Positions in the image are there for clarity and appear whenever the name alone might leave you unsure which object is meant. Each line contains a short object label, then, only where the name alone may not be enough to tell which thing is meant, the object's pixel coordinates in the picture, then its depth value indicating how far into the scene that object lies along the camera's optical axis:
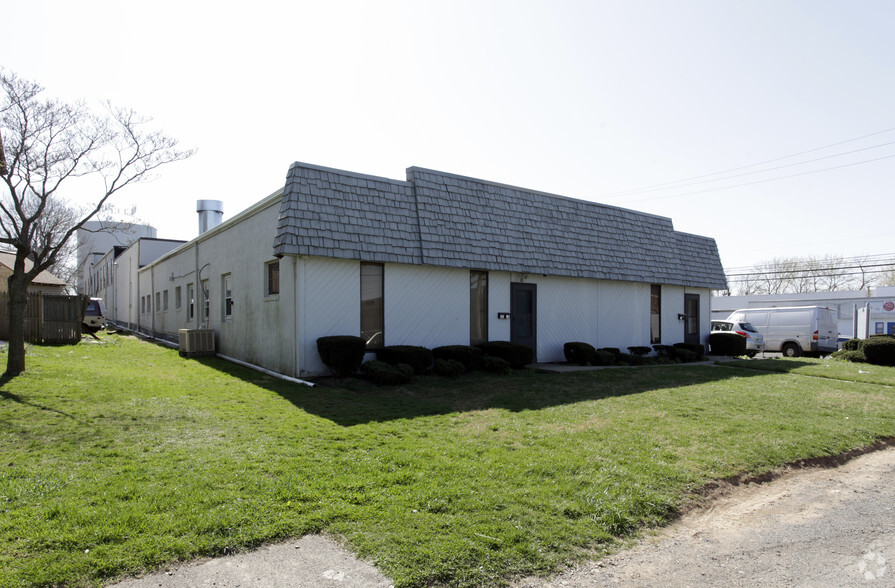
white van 23.12
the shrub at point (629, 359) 16.86
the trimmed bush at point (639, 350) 18.47
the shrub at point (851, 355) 19.01
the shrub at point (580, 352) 16.11
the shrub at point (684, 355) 18.62
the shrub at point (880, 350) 17.80
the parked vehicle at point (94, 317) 25.11
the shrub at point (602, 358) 16.47
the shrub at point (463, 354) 13.14
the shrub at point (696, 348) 19.38
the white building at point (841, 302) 32.62
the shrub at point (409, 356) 12.35
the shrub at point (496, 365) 13.36
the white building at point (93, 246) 45.97
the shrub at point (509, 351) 14.02
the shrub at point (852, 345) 20.46
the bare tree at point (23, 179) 10.27
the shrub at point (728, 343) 20.83
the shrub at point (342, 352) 11.43
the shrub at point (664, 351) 19.10
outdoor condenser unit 16.48
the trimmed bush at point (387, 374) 11.31
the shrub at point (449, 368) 12.60
